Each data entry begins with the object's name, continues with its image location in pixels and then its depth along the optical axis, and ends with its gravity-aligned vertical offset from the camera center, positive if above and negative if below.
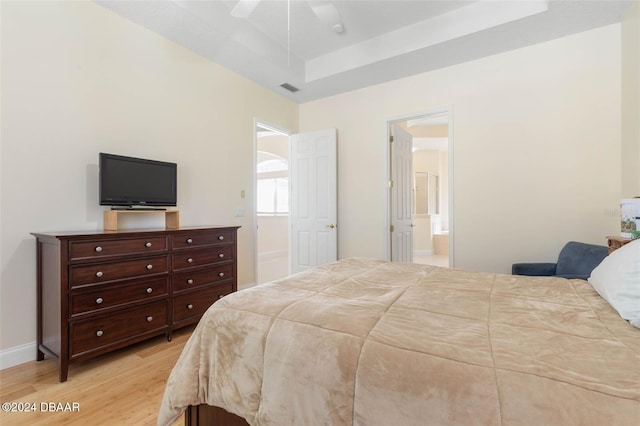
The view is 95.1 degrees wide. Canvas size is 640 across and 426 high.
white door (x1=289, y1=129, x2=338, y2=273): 4.30 +0.22
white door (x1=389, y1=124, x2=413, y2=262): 4.08 +0.25
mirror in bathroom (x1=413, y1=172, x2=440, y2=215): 7.86 +0.52
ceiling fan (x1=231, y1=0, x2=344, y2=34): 2.15 +1.55
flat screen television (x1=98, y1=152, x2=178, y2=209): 2.42 +0.29
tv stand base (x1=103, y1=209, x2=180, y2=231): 2.43 -0.03
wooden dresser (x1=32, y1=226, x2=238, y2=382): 1.95 -0.56
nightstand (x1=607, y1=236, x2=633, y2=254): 2.10 -0.23
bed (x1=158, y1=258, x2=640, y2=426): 0.74 -0.44
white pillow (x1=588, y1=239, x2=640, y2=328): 1.09 -0.30
